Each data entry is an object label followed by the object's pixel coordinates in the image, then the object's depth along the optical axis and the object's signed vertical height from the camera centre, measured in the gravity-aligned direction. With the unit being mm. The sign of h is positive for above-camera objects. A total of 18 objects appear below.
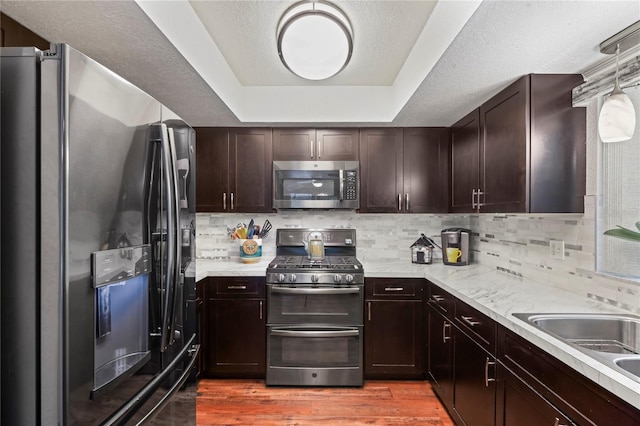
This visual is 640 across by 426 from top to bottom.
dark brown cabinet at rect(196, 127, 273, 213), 3080 +392
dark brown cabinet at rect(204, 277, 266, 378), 2732 -981
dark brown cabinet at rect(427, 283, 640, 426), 1063 -713
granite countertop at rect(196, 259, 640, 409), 1008 -476
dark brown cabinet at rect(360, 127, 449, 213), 3088 +378
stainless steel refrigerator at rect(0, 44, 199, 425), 854 -77
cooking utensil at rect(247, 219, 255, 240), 3261 -195
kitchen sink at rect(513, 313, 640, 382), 1478 -519
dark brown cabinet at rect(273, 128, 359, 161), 3072 +610
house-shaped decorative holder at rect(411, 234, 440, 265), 3109 -365
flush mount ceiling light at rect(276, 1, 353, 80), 1579 +827
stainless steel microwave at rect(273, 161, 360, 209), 3002 +240
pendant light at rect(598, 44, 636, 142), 1434 +404
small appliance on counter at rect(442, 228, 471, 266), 2994 -315
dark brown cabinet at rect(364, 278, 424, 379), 2727 -968
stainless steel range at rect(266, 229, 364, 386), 2654 -910
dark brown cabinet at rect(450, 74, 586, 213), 1847 +362
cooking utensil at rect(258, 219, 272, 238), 3314 -178
